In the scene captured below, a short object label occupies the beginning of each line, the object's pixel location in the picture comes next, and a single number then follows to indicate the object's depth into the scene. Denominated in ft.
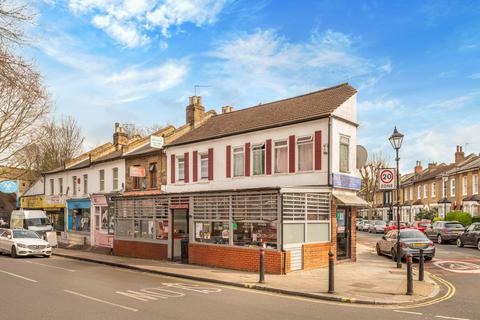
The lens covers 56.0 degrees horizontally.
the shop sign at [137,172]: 90.63
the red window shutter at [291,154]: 66.85
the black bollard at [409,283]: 40.31
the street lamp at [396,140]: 58.39
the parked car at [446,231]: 106.93
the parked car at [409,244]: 67.00
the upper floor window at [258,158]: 71.75
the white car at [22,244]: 76.79
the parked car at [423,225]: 126.28
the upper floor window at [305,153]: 65.26
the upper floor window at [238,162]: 74.85
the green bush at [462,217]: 131.23
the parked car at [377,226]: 164.92
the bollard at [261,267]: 46.93
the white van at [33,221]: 109.50
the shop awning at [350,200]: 61.52
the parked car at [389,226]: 149.18
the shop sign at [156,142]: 85.81
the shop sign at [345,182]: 62.64
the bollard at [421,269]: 46.91
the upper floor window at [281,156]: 68.59
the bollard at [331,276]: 40.65
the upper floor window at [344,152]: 65.26
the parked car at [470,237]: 90.77
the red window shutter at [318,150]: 63.21
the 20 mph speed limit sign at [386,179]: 59.06
